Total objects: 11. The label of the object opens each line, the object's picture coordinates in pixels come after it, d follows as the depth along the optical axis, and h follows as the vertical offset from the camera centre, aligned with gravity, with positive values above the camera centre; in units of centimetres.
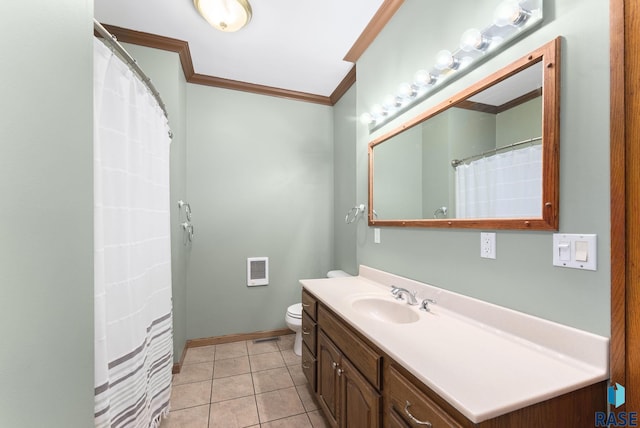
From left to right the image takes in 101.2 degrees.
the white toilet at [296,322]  233 -98
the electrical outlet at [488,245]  110 -14
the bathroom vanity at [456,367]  69 -49
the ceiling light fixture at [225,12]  170 +135
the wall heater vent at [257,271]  275 -62
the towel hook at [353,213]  220 -1
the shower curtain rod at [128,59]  99 +69
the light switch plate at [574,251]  81 -13
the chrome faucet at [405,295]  144 -48
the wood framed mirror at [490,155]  92 +26
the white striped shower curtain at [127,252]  99 -18
